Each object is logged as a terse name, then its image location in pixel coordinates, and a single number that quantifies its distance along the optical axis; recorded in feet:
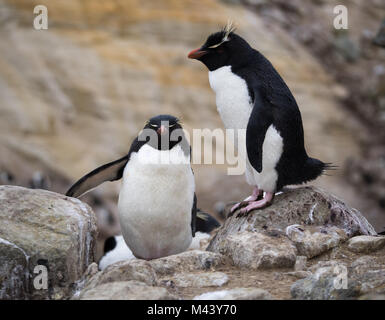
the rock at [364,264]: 20.06
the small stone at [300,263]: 21.33
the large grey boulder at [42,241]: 20.56
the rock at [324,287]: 17.24
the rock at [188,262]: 21.17
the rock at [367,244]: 22.80
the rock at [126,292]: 16.51
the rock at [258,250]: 21.25
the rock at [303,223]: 23.02
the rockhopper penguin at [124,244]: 31.68
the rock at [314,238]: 22.82
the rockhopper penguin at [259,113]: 24.17
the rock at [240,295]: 17.06
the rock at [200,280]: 19.66
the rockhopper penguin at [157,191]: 26.07
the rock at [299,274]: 20.25
